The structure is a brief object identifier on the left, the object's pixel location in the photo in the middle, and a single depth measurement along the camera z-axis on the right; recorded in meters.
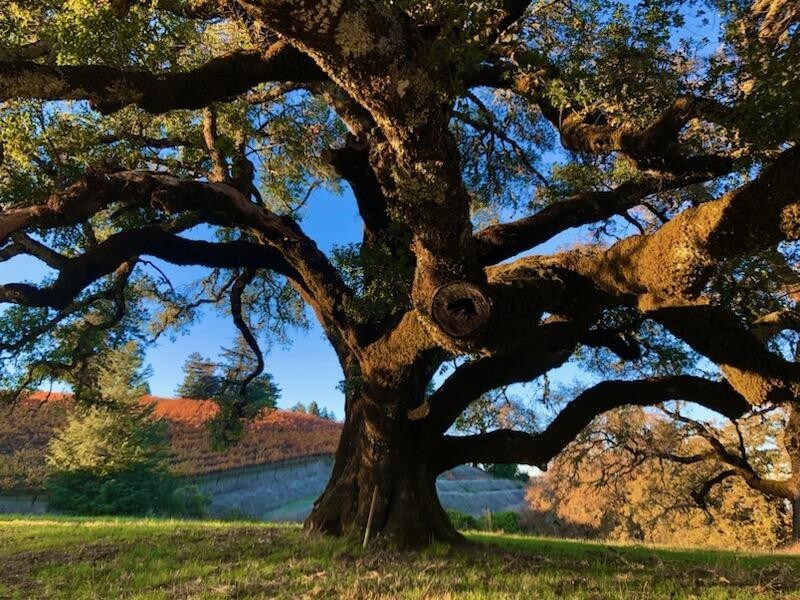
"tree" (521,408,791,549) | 17.09
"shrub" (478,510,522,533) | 28.98
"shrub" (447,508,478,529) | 22.39
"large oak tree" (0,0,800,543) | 4.35
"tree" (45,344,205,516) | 23.97
